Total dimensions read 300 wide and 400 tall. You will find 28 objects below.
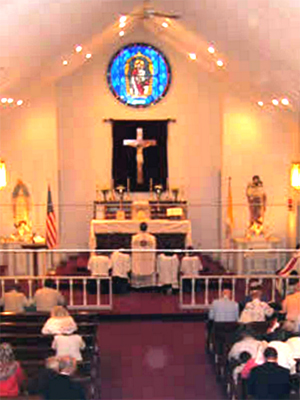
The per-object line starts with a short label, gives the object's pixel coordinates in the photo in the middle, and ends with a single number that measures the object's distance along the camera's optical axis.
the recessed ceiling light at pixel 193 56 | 16.73
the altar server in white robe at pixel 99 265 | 14.07
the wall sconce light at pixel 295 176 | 14.14
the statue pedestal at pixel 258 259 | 16.08
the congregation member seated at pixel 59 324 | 9.09
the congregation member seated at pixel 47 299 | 11.27
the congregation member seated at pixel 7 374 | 7.09
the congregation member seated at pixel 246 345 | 8.06
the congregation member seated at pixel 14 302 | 11.31
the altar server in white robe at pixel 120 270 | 14.16
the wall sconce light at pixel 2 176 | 13.47
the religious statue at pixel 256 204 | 16.48
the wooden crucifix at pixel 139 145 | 17.08
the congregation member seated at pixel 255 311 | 10.32
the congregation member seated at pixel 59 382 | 6.43
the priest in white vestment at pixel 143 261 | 14.38
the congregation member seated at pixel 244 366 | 7.54
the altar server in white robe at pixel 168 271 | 14.27
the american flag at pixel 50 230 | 14.54
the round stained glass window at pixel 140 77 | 18.09
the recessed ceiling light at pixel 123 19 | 13.66
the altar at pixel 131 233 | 16.12
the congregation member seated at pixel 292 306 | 9.95
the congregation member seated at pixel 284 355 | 7.50
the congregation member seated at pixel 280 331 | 8.29
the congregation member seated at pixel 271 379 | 6.71
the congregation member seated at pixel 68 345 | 8.53
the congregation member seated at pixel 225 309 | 10.64
